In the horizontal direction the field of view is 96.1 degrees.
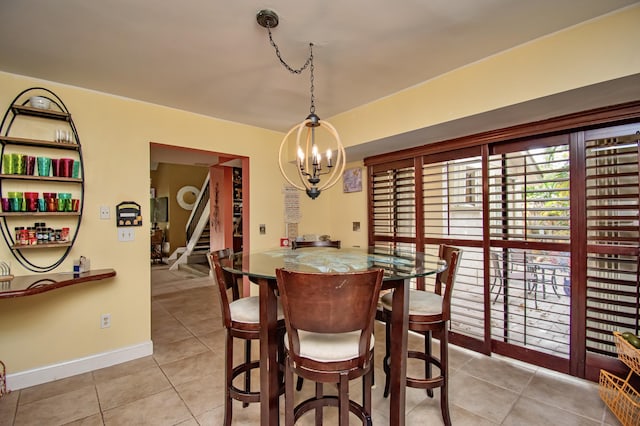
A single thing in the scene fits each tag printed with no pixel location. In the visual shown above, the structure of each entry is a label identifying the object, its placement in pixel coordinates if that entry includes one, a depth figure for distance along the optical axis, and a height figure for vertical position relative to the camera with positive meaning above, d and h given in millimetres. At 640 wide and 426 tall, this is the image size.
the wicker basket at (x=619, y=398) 1690 -1166
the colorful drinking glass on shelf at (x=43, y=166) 2283 +399
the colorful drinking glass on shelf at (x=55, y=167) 2338 +396
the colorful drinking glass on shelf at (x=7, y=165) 2180 +383
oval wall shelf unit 2203 +287
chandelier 1625 +637
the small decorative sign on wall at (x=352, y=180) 3838 +488
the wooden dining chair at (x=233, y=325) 1600 -611
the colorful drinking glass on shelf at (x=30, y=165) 2238 +394
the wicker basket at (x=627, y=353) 1675 -824
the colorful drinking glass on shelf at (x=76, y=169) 2438 +394
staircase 7172 -714
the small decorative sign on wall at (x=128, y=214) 2664 +14
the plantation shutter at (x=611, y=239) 1945 -162
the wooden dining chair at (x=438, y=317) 1665 -596
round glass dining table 1499 -619
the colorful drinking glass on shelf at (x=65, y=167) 2363 +401
